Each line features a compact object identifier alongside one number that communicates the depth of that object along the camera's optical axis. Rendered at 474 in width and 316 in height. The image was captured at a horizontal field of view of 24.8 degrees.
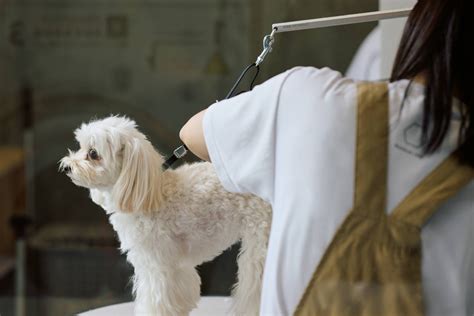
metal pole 1.83
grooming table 1.95
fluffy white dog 1.83
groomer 1.63
